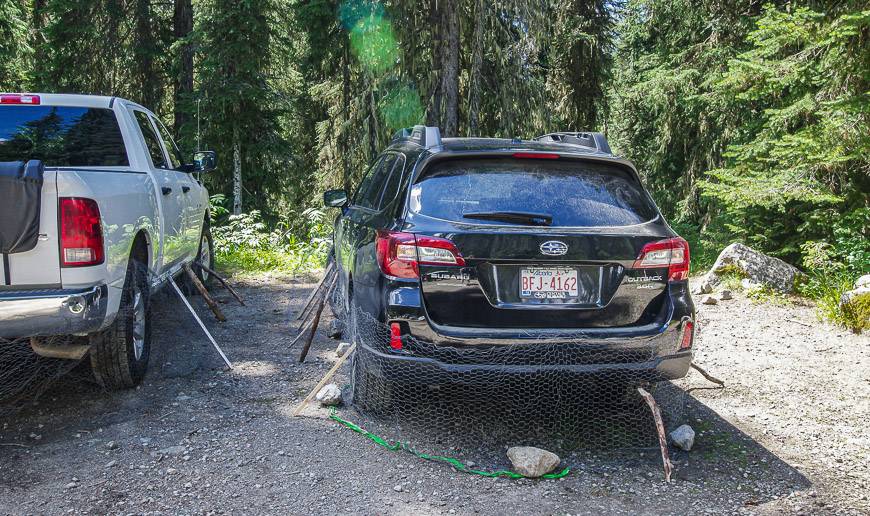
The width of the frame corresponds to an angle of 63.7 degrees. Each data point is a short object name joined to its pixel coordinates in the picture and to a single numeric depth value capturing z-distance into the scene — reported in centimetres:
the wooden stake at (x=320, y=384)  458
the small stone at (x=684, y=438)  436
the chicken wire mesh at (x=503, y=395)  394
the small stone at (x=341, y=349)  607
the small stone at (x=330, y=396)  498
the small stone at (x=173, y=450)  421
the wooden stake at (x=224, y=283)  813
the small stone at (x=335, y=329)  734
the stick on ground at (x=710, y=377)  546
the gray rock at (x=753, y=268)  953
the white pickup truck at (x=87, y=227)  407
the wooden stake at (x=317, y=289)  722
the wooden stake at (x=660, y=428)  394
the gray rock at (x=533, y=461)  392
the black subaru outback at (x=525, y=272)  394
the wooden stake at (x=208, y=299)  684
